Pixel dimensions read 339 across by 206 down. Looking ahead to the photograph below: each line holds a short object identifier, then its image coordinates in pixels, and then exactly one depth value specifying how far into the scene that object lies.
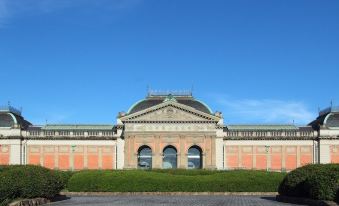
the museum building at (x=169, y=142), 89.06
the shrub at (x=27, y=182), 25.86
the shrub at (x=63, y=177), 34.45
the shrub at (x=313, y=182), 27.39
